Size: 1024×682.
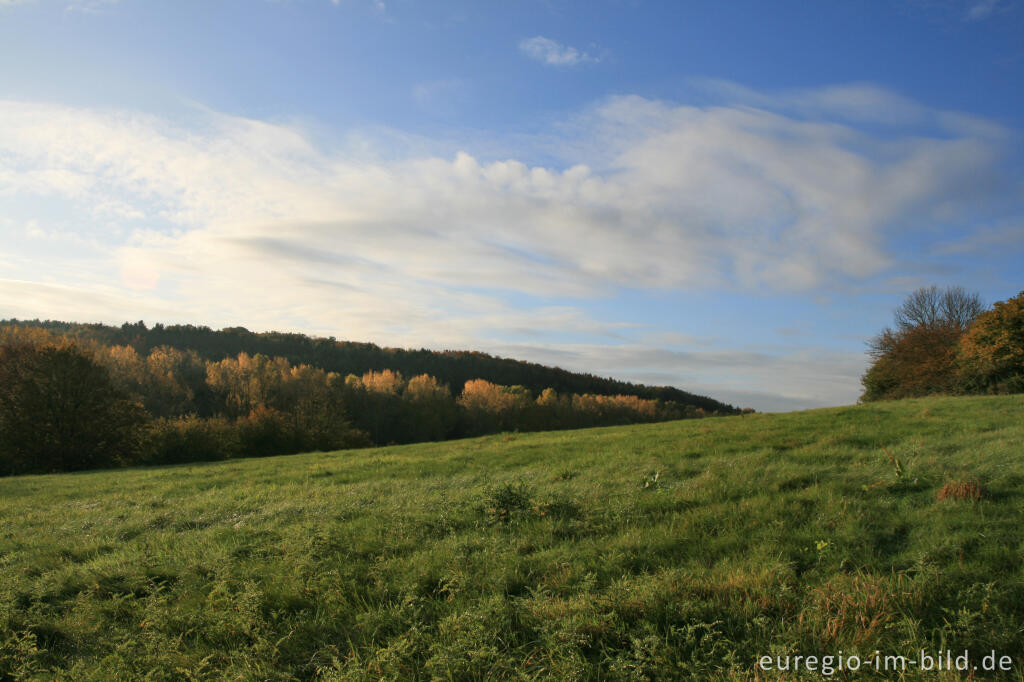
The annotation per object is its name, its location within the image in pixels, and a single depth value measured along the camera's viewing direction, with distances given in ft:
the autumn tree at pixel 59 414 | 96.17
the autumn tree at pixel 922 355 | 126.00
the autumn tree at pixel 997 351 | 98.53
